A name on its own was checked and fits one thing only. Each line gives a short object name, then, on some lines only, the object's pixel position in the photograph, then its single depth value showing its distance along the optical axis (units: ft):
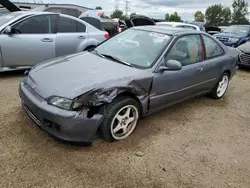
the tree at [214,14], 227.75
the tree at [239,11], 201.26
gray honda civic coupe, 8.61
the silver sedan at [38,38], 16.39
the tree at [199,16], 236.30
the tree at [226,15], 219.82
